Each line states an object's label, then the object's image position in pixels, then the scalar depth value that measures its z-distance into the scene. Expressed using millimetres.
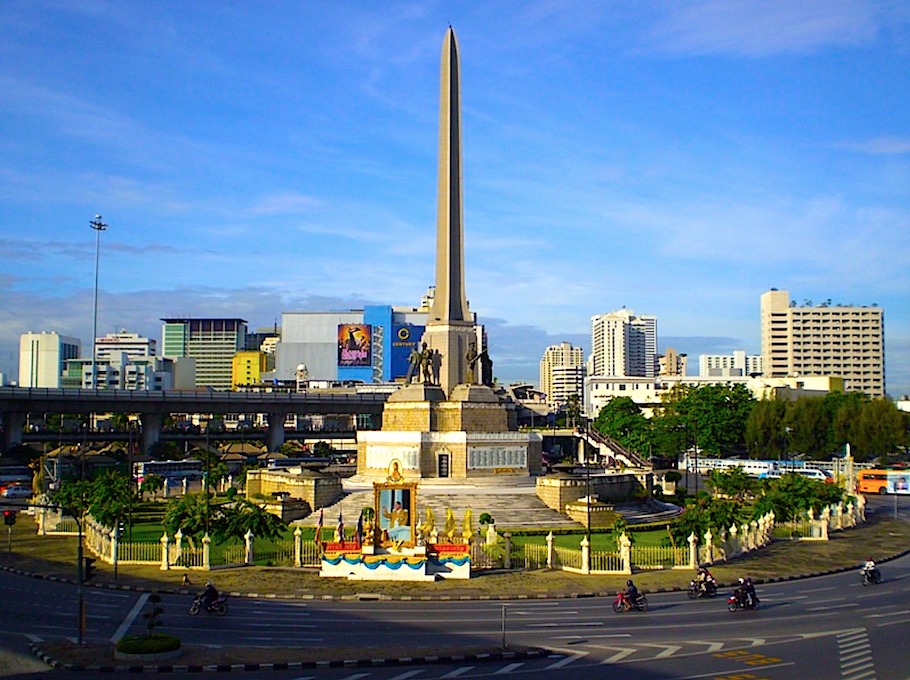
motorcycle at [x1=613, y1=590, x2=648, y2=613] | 28453
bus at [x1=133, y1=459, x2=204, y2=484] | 78250
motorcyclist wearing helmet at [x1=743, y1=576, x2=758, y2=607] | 28750
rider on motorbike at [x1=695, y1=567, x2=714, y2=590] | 30719
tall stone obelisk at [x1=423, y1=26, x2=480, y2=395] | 58906
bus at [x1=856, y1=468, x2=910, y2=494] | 74312
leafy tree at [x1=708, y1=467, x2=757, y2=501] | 56406
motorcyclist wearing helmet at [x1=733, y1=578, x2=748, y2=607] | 28625
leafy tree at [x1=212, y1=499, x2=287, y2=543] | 36438
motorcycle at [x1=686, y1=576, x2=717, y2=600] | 30625
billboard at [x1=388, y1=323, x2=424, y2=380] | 167875
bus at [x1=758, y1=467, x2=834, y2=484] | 73375
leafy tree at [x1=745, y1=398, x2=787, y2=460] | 91938
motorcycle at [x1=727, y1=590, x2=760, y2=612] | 28531
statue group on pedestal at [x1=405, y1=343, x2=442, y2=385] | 58500
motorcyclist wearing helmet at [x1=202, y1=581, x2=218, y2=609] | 27734
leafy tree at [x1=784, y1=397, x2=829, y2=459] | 90375
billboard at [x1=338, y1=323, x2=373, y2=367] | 166000
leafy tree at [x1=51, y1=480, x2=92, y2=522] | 45812
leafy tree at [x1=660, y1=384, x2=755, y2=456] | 96062
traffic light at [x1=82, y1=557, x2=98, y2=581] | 26069
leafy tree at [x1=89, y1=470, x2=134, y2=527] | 40156
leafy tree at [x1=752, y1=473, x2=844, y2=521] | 47081
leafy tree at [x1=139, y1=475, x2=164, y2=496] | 64062
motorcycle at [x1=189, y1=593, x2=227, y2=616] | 27719
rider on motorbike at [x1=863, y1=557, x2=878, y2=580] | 33781
